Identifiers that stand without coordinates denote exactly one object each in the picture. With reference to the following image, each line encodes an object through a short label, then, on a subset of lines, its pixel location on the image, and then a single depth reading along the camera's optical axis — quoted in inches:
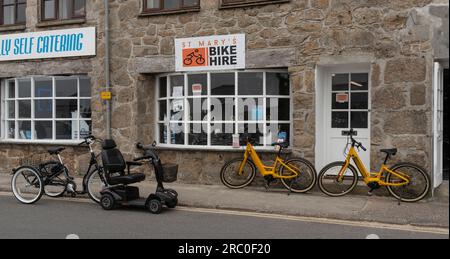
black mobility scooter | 328.5
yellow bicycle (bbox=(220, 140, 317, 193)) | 395.9
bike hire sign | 428.1
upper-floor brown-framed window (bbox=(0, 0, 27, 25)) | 525.0
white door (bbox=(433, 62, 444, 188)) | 370.0
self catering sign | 483.2
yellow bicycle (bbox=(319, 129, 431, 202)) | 361.1
